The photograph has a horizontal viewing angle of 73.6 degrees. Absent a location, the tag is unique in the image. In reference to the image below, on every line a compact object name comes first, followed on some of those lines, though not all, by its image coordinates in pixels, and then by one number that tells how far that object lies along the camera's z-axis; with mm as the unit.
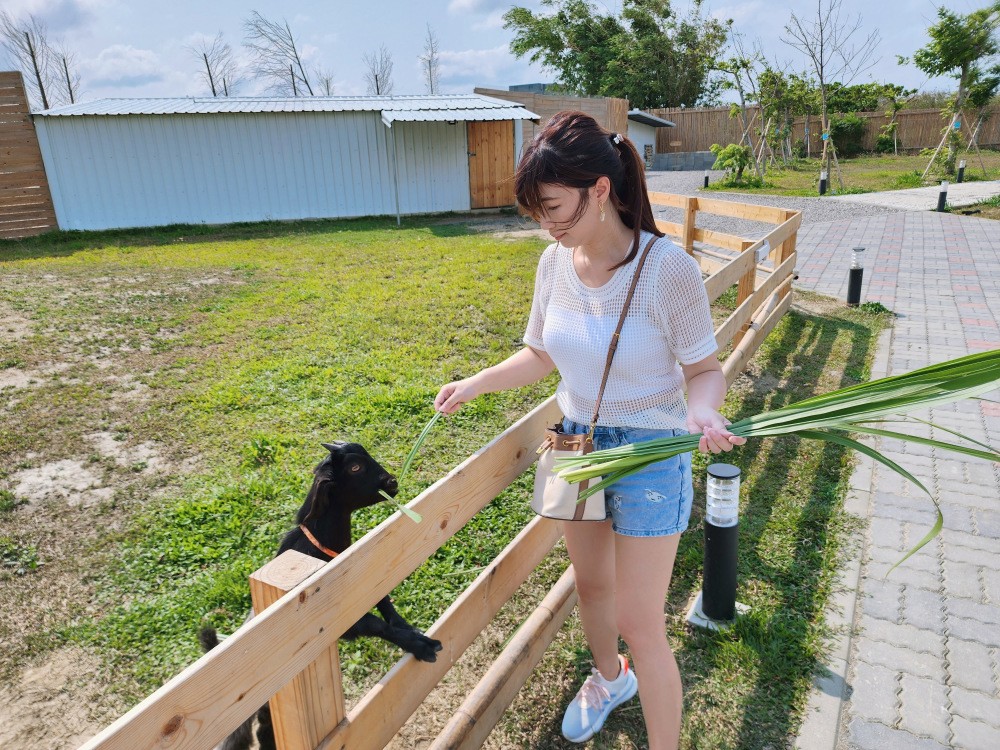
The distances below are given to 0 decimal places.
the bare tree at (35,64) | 31453
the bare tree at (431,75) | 42006
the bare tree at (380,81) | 40688
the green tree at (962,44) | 22047
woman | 1856
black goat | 2254
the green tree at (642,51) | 42156
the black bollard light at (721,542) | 2873
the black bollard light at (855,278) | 8320
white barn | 14727
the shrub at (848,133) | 32438
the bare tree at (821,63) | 20641
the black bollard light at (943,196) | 15695
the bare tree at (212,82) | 37438
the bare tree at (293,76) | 38500
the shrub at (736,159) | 21766
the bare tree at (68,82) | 33062
